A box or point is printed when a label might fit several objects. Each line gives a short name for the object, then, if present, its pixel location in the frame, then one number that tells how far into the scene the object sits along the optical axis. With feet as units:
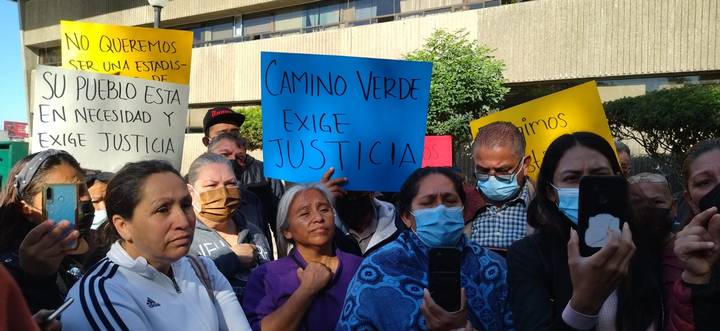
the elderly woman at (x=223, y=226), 10.58
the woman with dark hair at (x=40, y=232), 6.84
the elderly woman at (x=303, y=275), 9.02
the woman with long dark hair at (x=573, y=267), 5.42
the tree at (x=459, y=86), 48.88
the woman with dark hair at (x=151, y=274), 6.59
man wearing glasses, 11.02
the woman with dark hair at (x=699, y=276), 5.66
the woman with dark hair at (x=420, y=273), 7.69
